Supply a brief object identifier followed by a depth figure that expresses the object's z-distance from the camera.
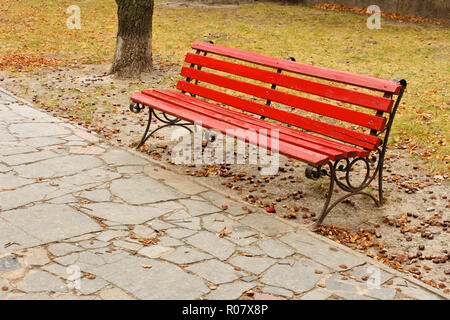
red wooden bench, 4.55
